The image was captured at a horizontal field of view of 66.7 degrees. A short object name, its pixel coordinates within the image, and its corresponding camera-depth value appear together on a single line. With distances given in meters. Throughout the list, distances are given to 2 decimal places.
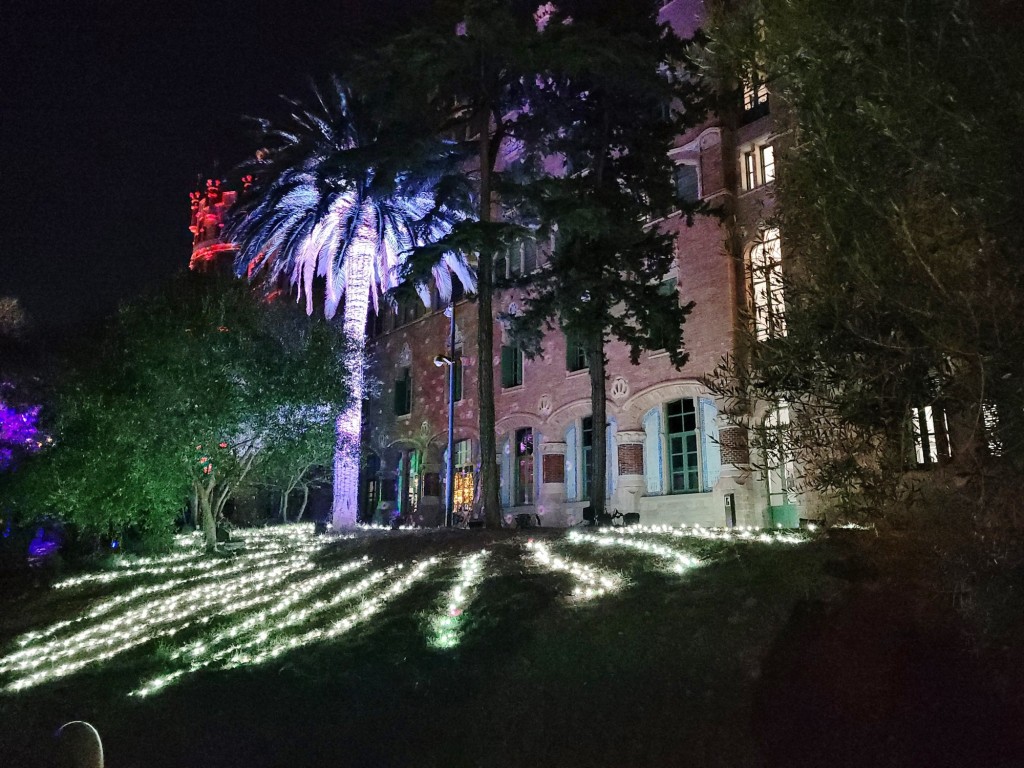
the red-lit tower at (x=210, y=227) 46.45
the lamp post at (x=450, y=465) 21.69
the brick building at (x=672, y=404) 19.47
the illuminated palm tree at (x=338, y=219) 22.69
